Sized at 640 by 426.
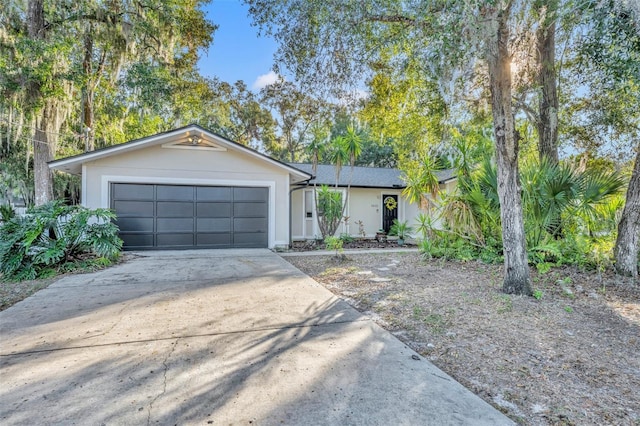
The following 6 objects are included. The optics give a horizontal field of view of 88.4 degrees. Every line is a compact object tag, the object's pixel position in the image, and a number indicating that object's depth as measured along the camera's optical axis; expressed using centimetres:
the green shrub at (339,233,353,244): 1206
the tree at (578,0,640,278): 483
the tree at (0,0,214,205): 987
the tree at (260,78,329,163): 1044
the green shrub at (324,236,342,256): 802
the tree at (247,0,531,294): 452
